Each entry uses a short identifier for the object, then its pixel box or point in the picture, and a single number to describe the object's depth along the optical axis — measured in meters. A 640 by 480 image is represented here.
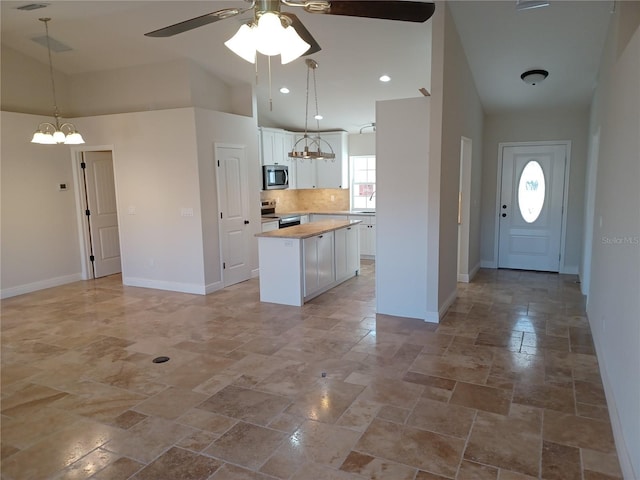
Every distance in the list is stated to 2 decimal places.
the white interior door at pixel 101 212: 6.86
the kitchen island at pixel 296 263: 5.28
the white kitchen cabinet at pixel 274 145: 7.63
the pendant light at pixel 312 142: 5.84
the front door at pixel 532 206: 6.83
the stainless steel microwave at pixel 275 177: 7.59
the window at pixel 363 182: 8.71
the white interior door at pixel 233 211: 6.16
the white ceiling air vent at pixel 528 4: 3.73
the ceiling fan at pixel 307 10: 2.07
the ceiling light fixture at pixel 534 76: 5.35
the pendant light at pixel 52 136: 4.89
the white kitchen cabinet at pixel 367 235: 8.05
